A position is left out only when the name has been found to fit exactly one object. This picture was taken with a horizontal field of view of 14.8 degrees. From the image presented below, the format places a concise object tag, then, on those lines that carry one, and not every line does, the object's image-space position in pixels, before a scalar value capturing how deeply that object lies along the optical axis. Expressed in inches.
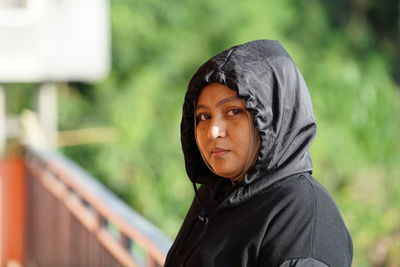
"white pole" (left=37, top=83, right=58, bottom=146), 838.3
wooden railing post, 452.3
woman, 98.1
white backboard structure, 697.1
